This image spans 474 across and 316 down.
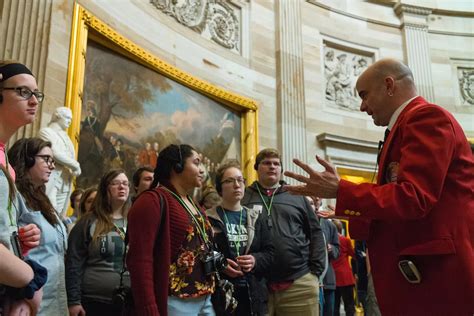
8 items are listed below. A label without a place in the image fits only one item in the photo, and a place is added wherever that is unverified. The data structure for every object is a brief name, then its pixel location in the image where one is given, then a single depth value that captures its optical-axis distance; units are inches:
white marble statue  209.8
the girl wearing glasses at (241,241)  133.3
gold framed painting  259.1
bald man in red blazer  70.2
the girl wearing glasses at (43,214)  100.4
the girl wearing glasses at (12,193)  59.6
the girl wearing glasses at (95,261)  128.6
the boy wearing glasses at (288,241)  153.3
